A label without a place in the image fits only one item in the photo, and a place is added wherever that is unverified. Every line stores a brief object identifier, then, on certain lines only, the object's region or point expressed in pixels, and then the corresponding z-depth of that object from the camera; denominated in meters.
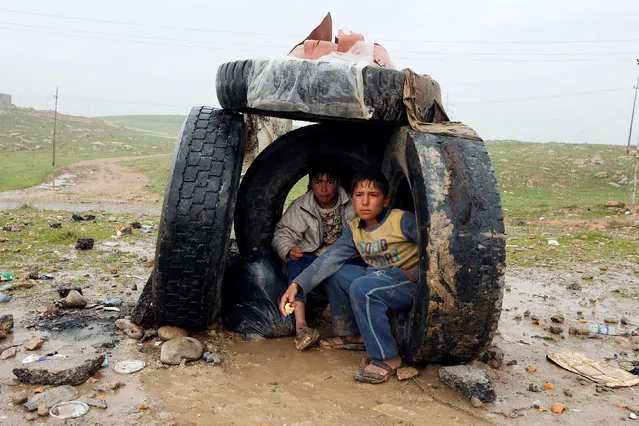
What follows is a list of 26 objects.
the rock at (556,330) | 4.28
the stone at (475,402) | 2.94
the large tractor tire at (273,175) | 4.61
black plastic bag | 3.92
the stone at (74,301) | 4.38
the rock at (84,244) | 6.76
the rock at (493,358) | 3.52
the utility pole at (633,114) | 43.19
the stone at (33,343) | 3.53
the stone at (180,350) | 3.38
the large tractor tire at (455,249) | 2.96
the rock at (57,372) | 2.99
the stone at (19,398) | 2.77
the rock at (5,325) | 3.72
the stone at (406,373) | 3.24
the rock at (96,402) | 2.79
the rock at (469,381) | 3.00
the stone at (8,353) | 3.37
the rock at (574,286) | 5.62
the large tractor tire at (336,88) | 3.27
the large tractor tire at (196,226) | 3.44
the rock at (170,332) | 3.69
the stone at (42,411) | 2.68
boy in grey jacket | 4.27
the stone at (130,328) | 3.75
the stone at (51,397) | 2.74
